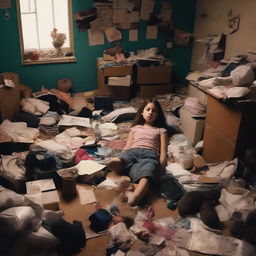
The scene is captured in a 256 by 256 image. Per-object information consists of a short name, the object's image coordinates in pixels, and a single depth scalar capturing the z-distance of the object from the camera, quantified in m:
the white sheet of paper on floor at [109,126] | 3.40
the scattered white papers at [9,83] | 3.29
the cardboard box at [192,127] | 2.99
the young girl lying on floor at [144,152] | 2.32
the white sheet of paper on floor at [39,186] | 2.18
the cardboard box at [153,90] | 4.27
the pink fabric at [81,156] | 2.69
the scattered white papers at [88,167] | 2.49
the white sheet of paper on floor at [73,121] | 3.35
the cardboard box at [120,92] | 4.24
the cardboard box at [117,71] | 4.09
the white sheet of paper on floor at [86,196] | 2.26
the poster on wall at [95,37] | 4.36
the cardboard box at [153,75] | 4.18
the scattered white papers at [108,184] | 2.42
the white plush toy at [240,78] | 2.49
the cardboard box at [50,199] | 2.09
